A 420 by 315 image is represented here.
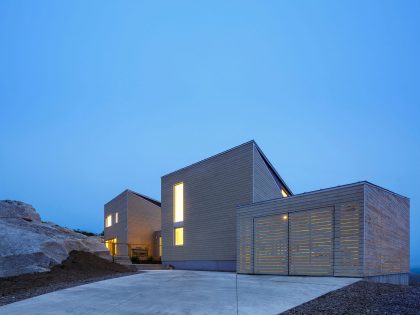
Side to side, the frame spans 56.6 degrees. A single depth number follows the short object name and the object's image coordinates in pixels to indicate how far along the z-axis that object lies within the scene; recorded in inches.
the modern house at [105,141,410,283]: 477.7
